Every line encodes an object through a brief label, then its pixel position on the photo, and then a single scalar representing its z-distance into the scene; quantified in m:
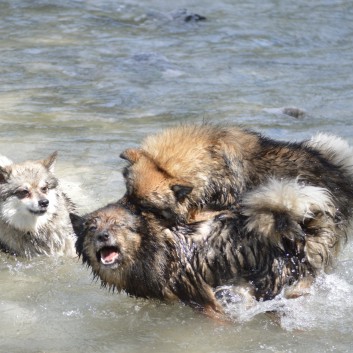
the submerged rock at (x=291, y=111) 21.87
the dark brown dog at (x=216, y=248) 10.91
